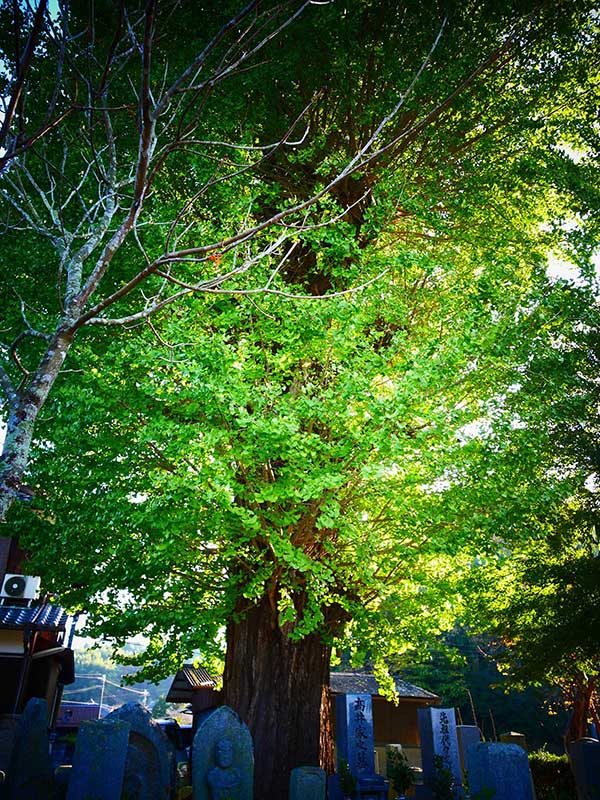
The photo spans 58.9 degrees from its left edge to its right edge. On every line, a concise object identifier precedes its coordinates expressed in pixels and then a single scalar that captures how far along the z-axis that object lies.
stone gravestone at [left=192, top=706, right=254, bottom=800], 5.54
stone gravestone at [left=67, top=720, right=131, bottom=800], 4.79
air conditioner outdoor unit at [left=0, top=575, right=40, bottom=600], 15.52
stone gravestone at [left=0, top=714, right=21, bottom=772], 11.57
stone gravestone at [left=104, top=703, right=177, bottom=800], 5.71
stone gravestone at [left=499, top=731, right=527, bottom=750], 16.62
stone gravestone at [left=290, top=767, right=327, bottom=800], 5.59
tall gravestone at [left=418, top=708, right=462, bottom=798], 12.80
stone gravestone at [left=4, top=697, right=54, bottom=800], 5.64
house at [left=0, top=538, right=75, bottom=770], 14.18
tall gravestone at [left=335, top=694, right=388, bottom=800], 10.31
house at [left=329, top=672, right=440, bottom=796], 22.59
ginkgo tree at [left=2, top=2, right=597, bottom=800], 7.42
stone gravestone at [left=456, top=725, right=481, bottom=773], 14.45
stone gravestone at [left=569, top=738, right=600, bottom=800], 9.85
